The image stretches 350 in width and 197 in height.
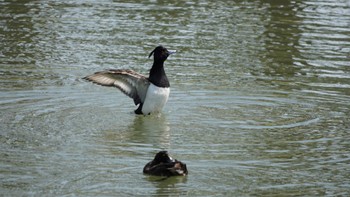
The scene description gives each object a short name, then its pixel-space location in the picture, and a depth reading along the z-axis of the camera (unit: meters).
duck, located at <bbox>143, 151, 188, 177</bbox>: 19.22
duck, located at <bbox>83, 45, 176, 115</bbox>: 25.94
